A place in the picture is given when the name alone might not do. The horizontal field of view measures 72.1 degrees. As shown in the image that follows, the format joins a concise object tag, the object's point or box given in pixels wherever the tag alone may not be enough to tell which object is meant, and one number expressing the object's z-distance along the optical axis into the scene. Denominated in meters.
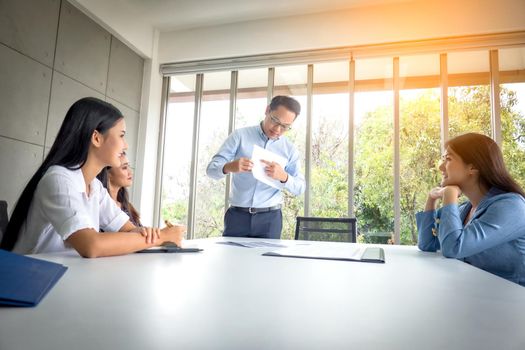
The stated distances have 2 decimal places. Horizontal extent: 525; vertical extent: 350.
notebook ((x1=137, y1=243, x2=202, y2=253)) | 1.23
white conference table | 0.38
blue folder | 0.47
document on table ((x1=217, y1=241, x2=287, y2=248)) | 1.60
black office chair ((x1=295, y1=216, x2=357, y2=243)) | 2.49
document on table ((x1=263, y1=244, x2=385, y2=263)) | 1.18
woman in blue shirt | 1.27
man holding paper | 2.46
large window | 3.81
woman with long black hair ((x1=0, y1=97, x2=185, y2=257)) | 1.08
